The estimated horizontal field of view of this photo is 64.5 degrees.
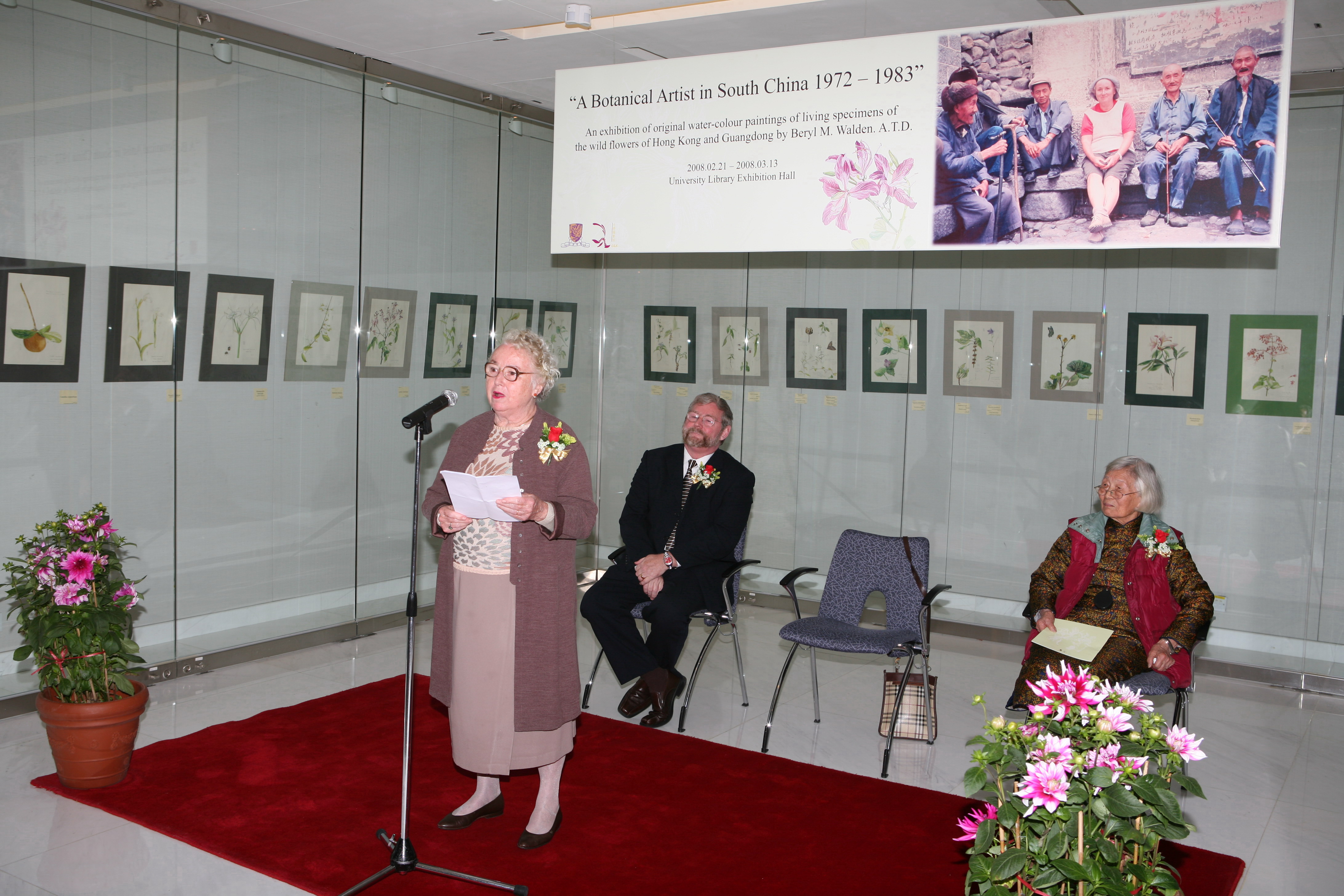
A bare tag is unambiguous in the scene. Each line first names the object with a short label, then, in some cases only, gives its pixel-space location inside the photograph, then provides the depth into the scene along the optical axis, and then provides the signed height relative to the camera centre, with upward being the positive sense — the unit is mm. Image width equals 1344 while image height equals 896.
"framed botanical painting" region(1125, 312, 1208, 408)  6297 +214
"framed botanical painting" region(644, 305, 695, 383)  7855 +246
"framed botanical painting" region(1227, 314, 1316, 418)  6004 +200
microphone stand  3227 -1519
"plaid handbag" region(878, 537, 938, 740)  4910 -1516
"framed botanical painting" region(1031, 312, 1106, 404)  6555 +221
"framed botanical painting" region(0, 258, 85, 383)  4785 +154
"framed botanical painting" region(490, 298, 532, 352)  7559 +395
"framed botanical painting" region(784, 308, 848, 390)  7324 +242
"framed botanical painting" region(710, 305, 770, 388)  7590 +240
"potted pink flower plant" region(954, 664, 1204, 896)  2127 -817
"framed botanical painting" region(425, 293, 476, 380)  7066 +217
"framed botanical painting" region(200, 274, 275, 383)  5695 +169
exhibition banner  4246 +1093
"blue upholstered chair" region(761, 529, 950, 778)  4711 -1031
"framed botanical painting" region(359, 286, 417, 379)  6625 +212
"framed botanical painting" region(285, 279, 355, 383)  6172 +191
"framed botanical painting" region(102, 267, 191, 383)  5219 +161
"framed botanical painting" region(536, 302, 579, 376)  7988 +325
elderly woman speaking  3498 -742
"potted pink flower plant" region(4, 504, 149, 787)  3941 -1081
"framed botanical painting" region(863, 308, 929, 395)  7074 +233
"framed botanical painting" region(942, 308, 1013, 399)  6816 +223
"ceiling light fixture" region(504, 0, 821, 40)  5191 +1822
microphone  3246 -136
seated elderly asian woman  4234 -794
